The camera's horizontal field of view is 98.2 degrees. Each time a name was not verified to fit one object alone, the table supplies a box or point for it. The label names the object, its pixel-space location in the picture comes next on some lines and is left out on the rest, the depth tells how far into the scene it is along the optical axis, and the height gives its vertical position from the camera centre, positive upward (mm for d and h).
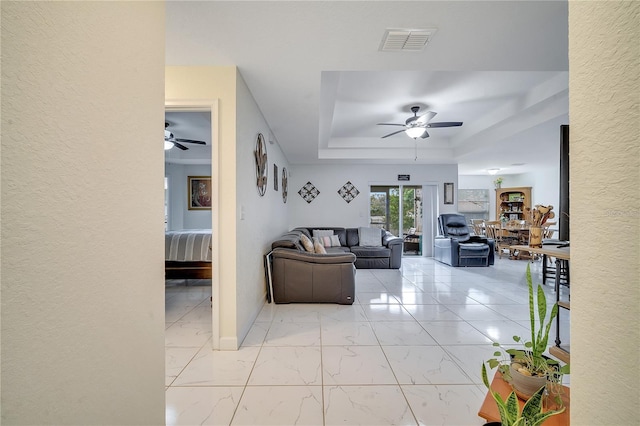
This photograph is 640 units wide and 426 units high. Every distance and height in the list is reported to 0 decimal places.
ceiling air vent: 1940 +1260
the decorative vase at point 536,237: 2538 -231
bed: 4039 -685
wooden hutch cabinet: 9758 +360
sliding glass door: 7691 +159
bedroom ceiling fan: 4801 +1267
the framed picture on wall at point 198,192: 7410 +525
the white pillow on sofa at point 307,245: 4336 -522
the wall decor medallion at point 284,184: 5940 +598
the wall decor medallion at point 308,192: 7492 +532
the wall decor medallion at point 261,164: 3311 +600
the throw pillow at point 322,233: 6673 -518
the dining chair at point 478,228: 8438 -492
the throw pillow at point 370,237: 6523 -604
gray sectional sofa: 3604 -853
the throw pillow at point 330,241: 6434 -684
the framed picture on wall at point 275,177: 4727 +597
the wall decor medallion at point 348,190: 7562 +592
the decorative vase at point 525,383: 1123 -714
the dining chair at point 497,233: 7910 -618
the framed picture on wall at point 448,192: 7613 +532
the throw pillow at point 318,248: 4391 -586
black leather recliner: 6146 -745
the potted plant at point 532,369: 1125 -671
